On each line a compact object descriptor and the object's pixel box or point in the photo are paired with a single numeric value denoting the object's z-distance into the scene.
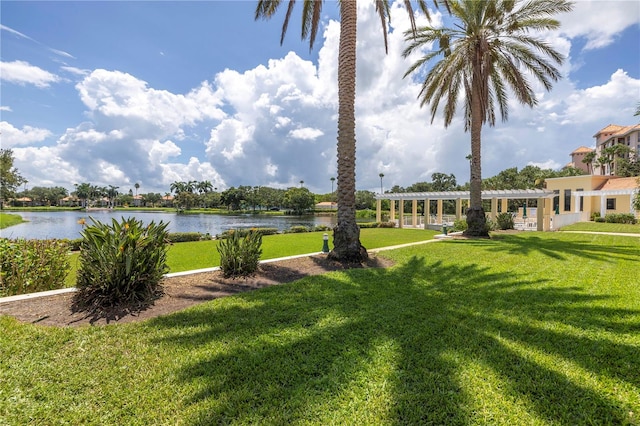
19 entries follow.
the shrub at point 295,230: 25.01
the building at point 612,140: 49.72
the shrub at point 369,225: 28.91
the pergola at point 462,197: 20.17
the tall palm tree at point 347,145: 8.62
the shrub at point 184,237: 18.61
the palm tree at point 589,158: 57.17
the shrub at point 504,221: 19.64
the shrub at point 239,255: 6.98
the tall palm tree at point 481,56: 13.74
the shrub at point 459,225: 18.91
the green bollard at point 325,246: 10.25
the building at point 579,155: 80.81
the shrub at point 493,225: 19.39
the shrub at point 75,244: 12.98
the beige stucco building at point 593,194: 28.26
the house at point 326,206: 86.99
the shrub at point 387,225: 28.23
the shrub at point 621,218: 24.92
